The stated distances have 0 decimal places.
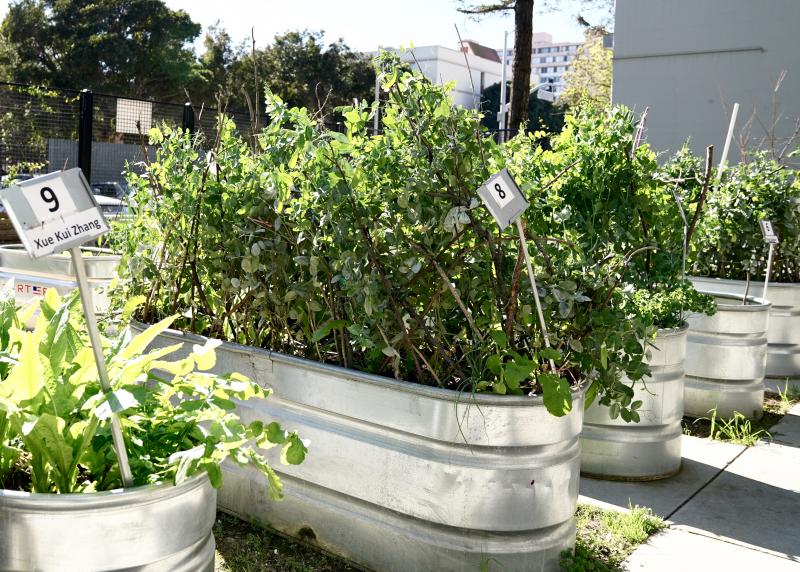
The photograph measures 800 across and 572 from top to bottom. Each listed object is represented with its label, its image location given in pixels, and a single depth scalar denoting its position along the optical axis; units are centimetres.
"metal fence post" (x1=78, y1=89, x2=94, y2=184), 1220
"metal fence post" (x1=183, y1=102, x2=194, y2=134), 1361
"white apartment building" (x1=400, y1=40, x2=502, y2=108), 6122
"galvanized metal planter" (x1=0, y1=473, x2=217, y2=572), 191
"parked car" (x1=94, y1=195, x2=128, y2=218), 1178
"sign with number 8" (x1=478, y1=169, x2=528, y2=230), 265
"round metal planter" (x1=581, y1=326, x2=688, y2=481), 424
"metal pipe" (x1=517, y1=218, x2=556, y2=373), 279
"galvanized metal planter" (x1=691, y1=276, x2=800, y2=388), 660
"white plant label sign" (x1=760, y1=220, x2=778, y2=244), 590
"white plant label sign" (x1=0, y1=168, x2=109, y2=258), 196
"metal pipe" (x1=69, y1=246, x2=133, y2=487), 194
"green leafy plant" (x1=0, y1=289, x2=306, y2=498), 210
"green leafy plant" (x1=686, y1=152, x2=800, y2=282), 666
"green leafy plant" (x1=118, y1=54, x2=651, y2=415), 297
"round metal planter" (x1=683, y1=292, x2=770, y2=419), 518
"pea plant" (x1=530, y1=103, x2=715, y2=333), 377
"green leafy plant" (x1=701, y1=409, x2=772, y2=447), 499
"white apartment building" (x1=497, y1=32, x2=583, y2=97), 19095
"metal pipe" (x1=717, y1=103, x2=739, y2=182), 593
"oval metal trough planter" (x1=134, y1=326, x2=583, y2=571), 282
